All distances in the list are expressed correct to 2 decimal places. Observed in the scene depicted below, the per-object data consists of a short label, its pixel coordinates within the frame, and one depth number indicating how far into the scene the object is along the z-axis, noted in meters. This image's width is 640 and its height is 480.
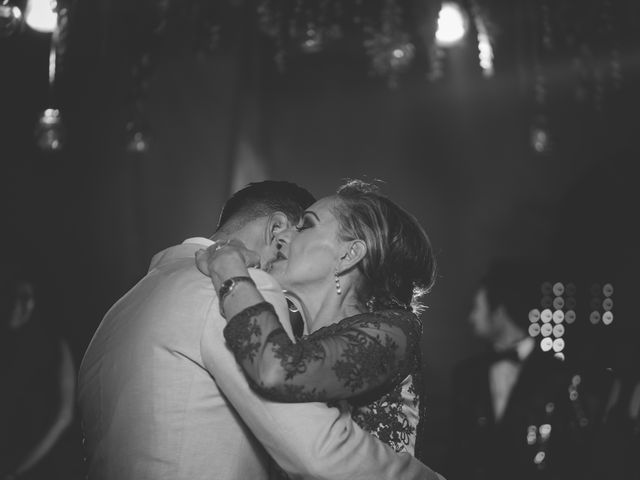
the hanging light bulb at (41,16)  3.55
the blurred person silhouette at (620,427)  3.47
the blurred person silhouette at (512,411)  4.07
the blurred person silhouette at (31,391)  3.68
